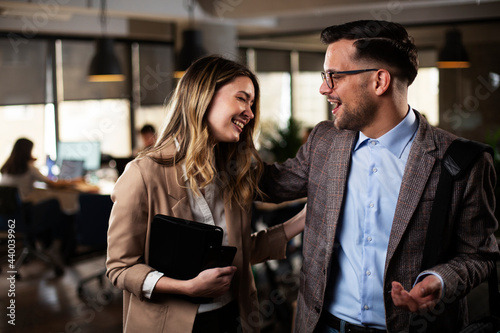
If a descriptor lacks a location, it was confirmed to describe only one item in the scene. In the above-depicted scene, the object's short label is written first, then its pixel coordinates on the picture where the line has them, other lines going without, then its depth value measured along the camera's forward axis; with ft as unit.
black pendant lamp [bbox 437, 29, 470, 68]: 23.59
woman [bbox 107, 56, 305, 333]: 5.02
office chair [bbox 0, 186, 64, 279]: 17.30
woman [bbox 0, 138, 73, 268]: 18.34
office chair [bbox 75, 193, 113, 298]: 15.62
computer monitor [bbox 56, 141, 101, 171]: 22.48
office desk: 19.13
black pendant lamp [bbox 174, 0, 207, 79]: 22.65
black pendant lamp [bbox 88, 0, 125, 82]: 21.62
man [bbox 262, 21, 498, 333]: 4.73
